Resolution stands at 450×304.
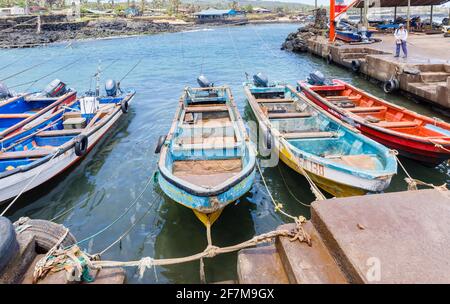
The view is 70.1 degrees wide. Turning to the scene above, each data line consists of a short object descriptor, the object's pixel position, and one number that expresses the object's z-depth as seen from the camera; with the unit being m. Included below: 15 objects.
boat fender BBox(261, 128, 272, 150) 8.65
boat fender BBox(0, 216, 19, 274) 3.15
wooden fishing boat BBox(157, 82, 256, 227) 5.68
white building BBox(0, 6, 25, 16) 90.91
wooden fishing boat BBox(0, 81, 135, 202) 7.47
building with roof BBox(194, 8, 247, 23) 102.81
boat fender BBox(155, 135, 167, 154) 7.68
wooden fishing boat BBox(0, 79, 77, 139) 10.58
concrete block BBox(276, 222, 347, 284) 2.99
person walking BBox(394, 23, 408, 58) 17.77
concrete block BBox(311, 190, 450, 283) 2.76
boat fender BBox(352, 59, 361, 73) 21.24
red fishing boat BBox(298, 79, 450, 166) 8.01
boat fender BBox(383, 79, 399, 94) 16.19
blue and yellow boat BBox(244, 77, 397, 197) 6.39
